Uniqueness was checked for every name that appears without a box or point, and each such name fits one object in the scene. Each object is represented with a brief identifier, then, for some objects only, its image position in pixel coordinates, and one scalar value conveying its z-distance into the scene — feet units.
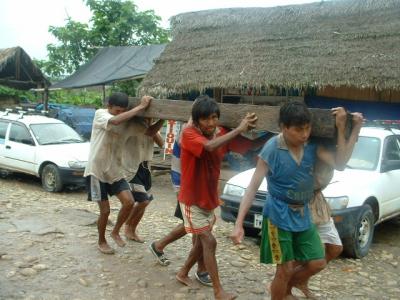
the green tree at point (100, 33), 67.05
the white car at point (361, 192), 17.02
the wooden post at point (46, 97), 51.50
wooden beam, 10.41
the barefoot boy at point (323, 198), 10.16
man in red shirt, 11.49
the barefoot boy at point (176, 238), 13.58
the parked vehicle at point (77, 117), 49.19
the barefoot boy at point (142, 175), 15.46
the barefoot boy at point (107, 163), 14.70
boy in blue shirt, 10.14
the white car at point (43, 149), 30.48
